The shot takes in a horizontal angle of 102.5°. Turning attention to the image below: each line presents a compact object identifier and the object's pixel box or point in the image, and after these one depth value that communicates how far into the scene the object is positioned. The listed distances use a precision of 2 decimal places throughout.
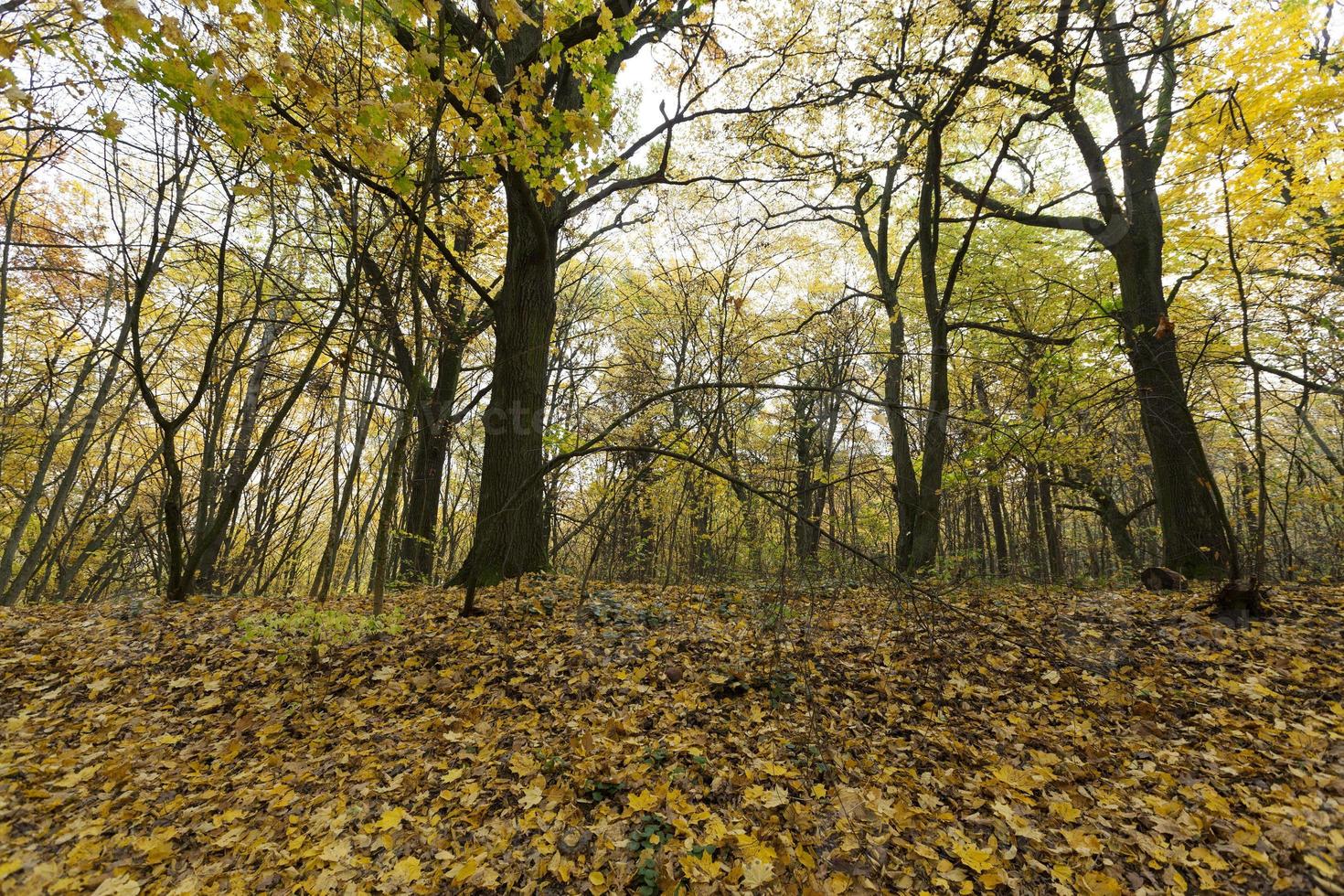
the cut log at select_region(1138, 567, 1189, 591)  5.66
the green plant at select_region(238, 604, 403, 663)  4.38
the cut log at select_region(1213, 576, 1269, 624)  4.47
